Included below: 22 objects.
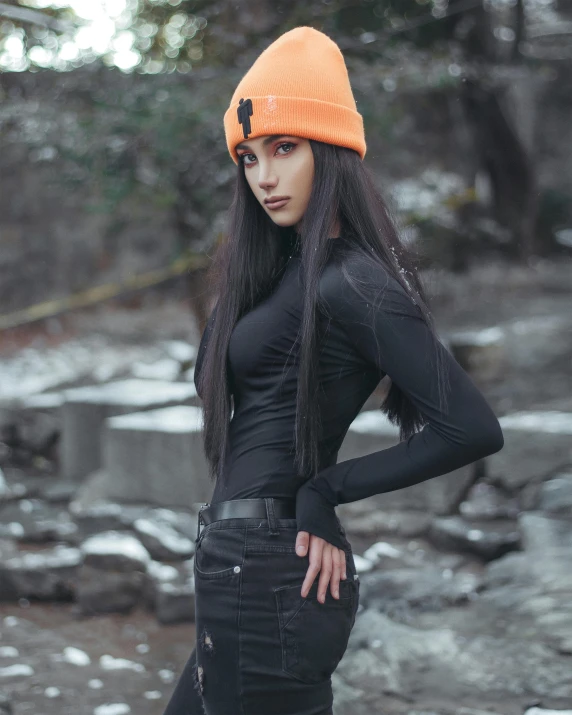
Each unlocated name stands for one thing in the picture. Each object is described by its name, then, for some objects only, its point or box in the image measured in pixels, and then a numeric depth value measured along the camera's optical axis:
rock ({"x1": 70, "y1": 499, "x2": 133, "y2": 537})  5.25
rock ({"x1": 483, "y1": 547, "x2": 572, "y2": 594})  3.73
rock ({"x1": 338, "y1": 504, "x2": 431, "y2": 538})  4.89
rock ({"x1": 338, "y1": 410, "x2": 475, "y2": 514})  5.03
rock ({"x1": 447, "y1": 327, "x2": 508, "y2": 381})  6.89
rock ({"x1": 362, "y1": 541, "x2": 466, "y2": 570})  4.49
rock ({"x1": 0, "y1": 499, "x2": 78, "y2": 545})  5.56
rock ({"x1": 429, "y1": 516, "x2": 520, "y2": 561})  4.42
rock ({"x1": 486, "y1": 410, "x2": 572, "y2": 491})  4.86
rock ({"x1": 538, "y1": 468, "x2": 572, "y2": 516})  4.50
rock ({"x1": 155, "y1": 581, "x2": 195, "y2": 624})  4.33
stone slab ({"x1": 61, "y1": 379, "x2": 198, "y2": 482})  6.45
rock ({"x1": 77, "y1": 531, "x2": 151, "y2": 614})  4.55
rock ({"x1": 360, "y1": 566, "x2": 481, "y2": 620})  3.80
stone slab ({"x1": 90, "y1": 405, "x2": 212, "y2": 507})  5.41
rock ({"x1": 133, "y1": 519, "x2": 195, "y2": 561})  4.79
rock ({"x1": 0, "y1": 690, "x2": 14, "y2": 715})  3.34
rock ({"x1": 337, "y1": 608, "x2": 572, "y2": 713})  3.01
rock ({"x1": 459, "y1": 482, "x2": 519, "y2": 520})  4.78
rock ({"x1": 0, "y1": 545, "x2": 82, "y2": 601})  4.80
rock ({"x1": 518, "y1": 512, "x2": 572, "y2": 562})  4.10
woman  1.63
